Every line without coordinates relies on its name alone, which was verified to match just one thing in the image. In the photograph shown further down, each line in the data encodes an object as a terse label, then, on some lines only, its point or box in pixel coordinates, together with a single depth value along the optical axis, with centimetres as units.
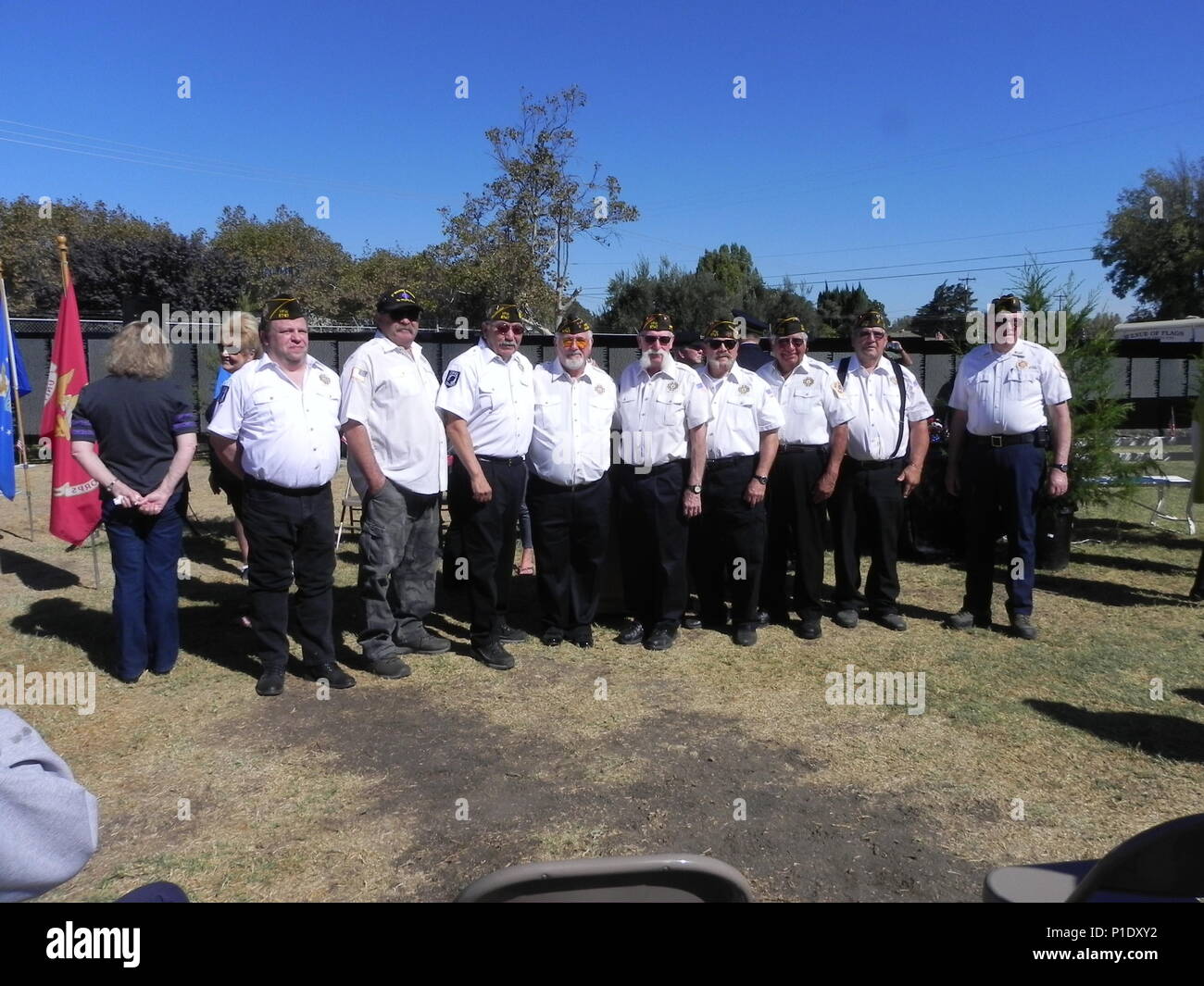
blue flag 862
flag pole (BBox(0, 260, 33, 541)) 819
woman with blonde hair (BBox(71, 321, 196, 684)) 518
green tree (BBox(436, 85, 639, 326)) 1894
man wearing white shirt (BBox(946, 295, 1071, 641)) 605
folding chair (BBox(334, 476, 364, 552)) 886
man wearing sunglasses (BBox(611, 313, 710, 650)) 594
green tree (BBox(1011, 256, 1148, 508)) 841
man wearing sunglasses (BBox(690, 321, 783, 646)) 607
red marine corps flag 769
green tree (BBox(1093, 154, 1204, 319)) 3925
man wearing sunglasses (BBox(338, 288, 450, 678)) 529
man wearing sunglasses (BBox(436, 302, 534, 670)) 556
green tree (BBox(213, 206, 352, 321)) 4100
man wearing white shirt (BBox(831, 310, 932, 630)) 634
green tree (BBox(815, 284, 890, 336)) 3562
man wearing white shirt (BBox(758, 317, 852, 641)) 629
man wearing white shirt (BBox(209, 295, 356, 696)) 497
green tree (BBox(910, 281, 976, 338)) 3133
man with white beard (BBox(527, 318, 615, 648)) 584
